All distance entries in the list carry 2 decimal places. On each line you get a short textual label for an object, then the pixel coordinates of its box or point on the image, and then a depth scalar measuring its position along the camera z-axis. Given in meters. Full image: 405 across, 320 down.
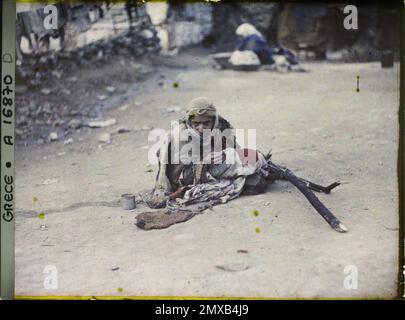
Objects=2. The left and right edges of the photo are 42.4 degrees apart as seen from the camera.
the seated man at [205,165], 4.48
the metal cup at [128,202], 4.47
